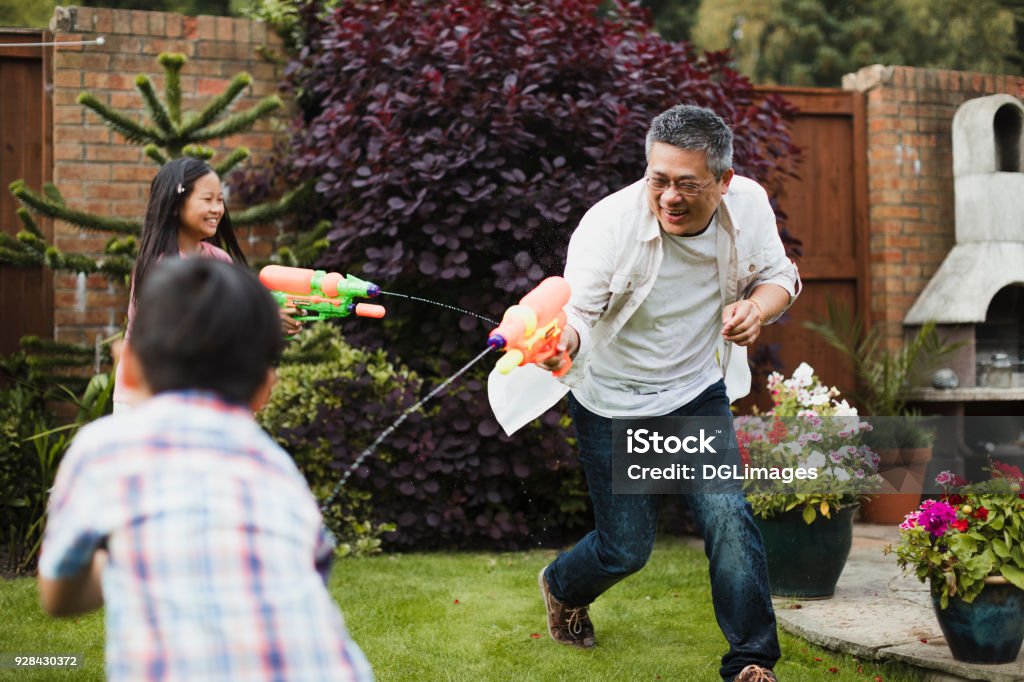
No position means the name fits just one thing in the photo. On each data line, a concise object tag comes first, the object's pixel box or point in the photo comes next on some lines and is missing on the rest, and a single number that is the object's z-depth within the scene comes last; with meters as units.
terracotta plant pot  6.36
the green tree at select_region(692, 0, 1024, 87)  14.89
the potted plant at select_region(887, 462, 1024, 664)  3.42
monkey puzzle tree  5.22
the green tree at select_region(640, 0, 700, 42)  17.56
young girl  3.63
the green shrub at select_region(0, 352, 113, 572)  5.12
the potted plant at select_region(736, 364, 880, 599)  4.50
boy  1.55
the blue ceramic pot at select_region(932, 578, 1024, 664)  3.43
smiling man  3.20
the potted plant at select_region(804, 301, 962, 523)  6.39
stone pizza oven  7.00
